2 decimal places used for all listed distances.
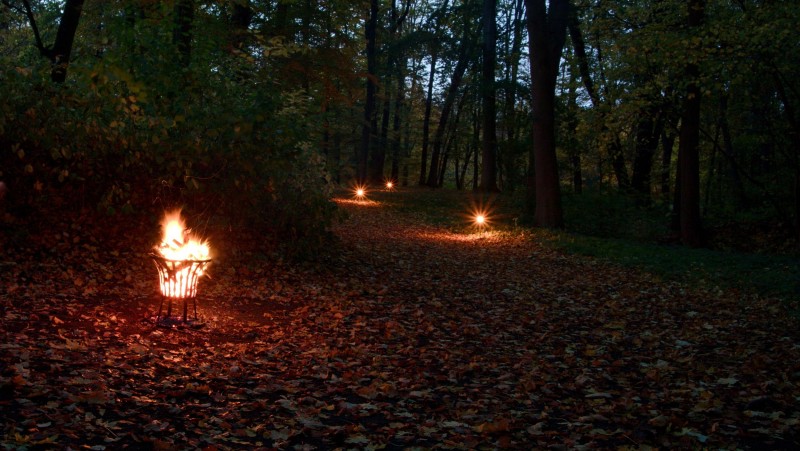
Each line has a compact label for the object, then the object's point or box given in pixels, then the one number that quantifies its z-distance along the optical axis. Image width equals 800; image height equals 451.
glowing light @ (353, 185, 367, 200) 26.44
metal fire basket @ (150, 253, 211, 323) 6.00
